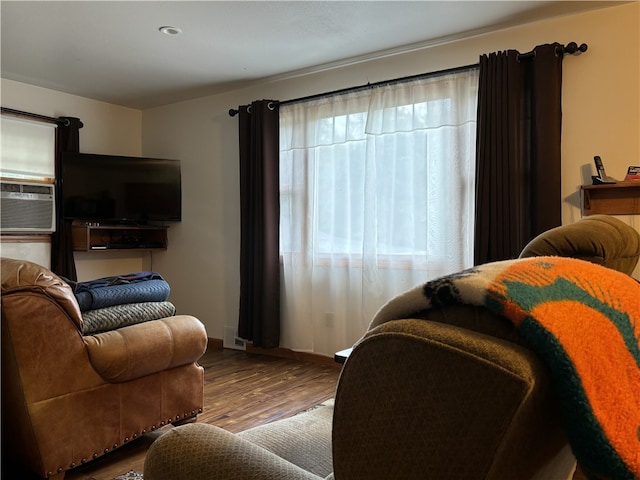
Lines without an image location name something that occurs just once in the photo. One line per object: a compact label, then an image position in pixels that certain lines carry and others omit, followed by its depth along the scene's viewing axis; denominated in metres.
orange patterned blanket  0.42
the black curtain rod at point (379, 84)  3.35
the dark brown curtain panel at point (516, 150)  2.96
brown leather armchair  1.82
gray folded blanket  2.07
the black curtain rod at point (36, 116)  4.25
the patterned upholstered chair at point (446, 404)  0.42
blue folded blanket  2.14
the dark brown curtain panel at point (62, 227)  4.48
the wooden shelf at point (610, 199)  2.85
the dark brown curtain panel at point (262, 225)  4.14
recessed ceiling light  3.21
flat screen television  4.48
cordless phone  2.81
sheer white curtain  3.38
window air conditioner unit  4.16
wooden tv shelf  4.57
